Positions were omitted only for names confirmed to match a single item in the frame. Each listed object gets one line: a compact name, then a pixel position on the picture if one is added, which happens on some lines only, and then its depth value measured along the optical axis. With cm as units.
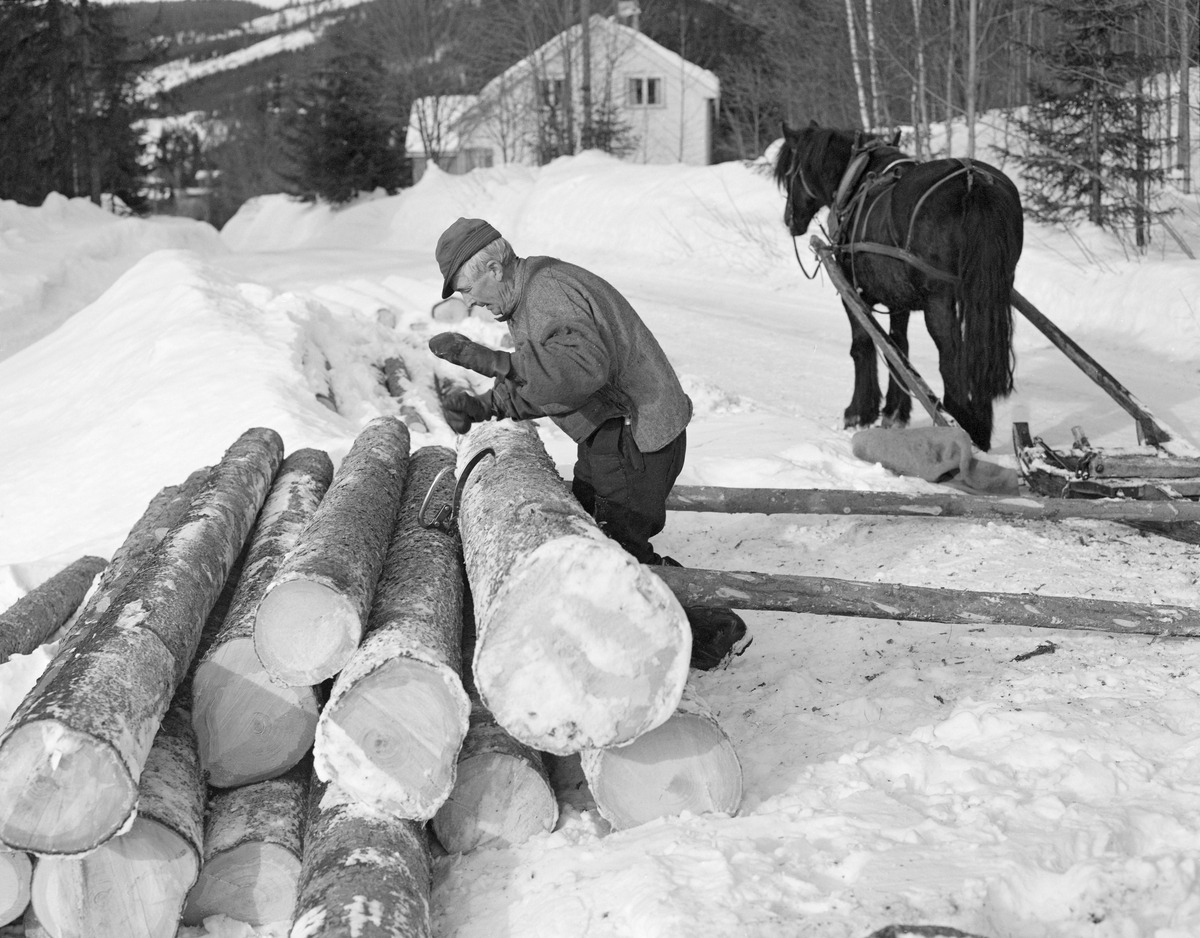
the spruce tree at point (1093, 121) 1298
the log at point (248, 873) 284
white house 2933
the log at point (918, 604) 346
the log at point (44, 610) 437
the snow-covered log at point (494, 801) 298
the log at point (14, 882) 263
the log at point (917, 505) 445
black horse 579
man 339
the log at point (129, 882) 262
